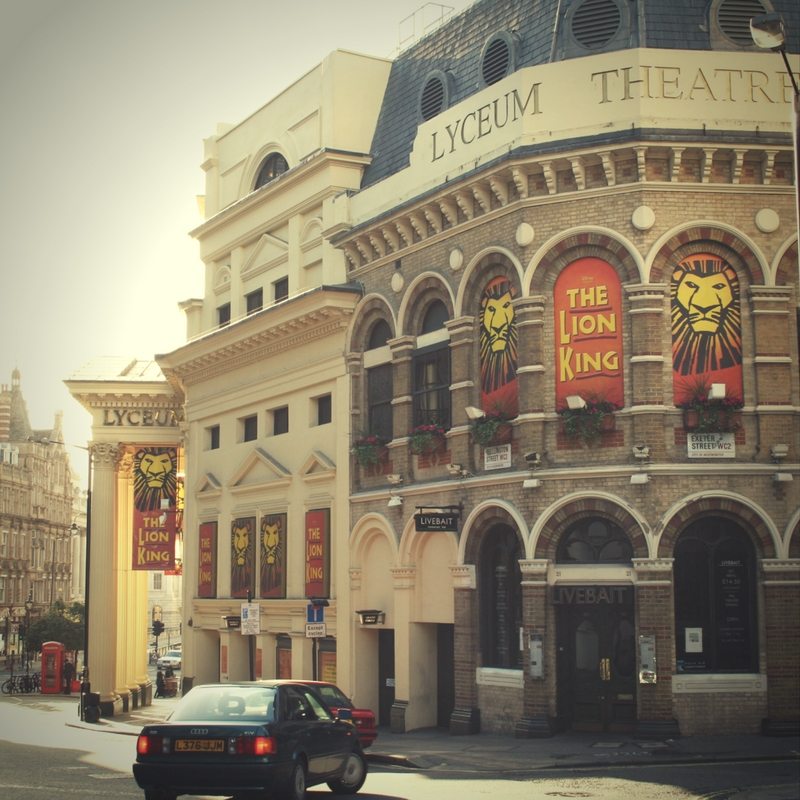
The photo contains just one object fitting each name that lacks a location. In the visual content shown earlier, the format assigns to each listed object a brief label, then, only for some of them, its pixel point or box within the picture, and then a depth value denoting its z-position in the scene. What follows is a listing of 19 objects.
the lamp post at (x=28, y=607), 123.91
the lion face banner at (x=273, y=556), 37.69
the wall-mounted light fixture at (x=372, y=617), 32.91
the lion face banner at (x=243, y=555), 39.59
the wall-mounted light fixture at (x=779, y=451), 26.38
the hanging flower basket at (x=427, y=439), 30.88
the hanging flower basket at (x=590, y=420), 26.86
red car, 25.77
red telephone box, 62.59
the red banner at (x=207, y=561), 41.94
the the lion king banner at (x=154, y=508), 45.00
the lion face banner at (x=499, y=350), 28.75
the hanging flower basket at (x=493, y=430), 28.53
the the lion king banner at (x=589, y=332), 27.14
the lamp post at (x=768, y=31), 20.23
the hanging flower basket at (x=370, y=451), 33.22
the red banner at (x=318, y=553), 35.22
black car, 16.12
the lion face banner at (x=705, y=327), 26.84
